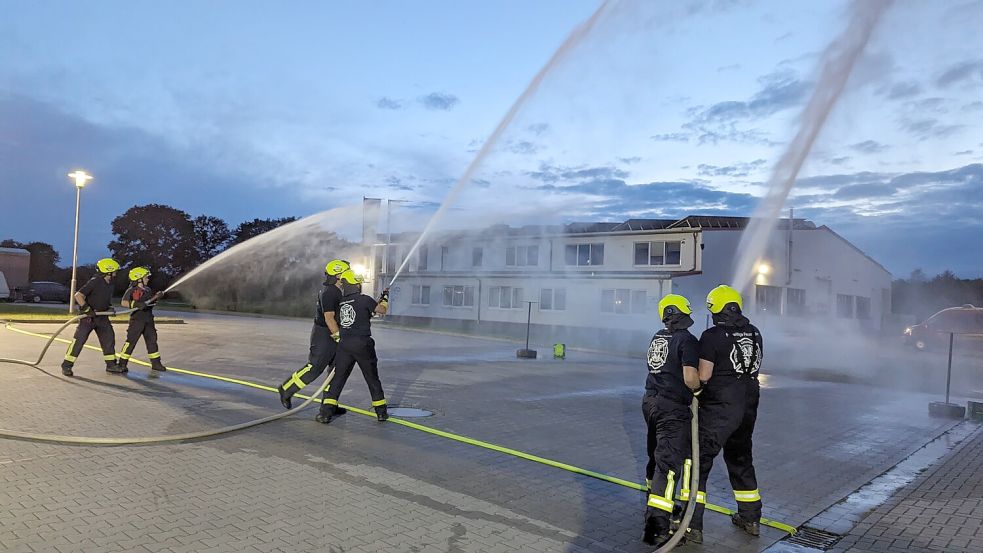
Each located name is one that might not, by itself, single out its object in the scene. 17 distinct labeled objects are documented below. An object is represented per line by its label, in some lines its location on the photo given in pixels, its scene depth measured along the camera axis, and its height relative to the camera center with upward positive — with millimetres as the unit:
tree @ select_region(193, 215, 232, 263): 66062 +6198
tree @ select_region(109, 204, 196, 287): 54906 +4465
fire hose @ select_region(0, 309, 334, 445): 6172 -1521
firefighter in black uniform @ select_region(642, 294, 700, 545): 4414 -705
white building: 30047 +1861
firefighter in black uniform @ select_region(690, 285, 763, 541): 4484 -593
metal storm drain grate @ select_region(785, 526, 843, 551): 4613 -1690
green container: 18344 -1315
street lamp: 22391 +3886
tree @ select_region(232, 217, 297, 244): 63906 +7071
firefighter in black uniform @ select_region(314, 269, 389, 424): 7613 -615
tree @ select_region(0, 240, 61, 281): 68812 +3071
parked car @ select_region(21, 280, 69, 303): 44281 -388
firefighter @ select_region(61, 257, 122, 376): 10141 -304
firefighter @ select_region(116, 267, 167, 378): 10703 -419
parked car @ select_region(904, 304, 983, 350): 23172 -155
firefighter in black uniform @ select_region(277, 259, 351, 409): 7941 -513
